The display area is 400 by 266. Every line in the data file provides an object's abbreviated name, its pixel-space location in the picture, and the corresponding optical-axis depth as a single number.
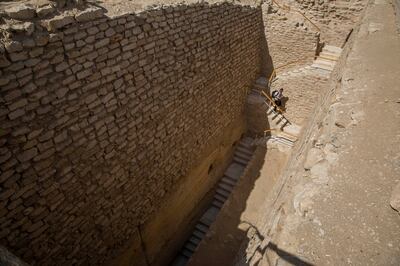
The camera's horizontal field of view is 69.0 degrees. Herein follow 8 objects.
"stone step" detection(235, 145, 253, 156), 11.93
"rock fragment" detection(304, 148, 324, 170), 3.79
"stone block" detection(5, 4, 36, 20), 3.86
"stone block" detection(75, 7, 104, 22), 4.41
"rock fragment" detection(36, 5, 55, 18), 4.09
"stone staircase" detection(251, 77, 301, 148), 11.33
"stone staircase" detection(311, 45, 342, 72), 10.95
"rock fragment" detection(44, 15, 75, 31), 4.07
